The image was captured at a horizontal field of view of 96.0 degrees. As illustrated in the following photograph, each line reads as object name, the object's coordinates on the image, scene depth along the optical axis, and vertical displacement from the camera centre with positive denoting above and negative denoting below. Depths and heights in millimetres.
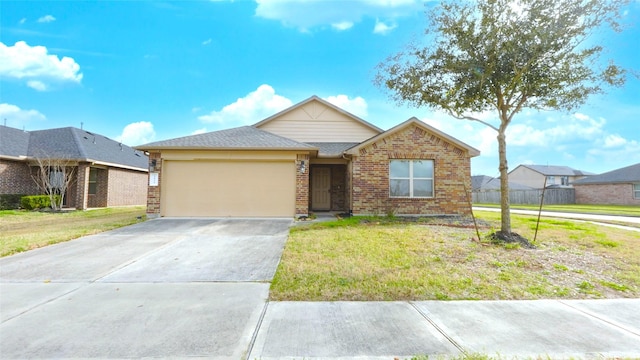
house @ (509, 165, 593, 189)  44469 +3309
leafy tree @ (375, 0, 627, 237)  6754 +3432
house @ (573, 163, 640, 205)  25750 +793
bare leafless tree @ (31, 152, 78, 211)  14484 +633
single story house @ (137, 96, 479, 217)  11062 +687
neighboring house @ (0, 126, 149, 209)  14824 +1288
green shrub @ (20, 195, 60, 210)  14188 -716
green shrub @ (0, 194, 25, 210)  14066 -690
